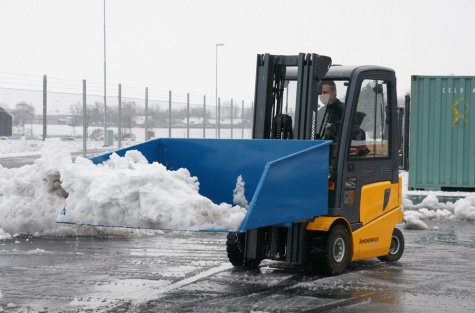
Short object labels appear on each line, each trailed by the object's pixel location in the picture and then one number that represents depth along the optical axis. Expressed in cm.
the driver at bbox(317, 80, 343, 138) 857
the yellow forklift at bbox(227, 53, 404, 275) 832
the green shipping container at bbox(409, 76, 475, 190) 1923
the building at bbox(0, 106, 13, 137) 1731
